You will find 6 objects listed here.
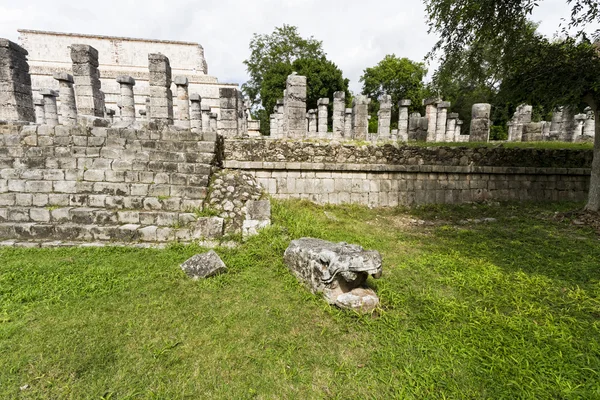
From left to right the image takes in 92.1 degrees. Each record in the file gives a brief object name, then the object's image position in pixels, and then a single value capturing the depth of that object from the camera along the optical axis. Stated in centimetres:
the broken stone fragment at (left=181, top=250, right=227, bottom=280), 369
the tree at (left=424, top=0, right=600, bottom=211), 624
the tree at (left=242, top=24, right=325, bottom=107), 3225
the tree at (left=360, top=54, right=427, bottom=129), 3406
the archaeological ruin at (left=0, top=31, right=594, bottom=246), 500
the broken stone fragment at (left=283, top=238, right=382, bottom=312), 300
